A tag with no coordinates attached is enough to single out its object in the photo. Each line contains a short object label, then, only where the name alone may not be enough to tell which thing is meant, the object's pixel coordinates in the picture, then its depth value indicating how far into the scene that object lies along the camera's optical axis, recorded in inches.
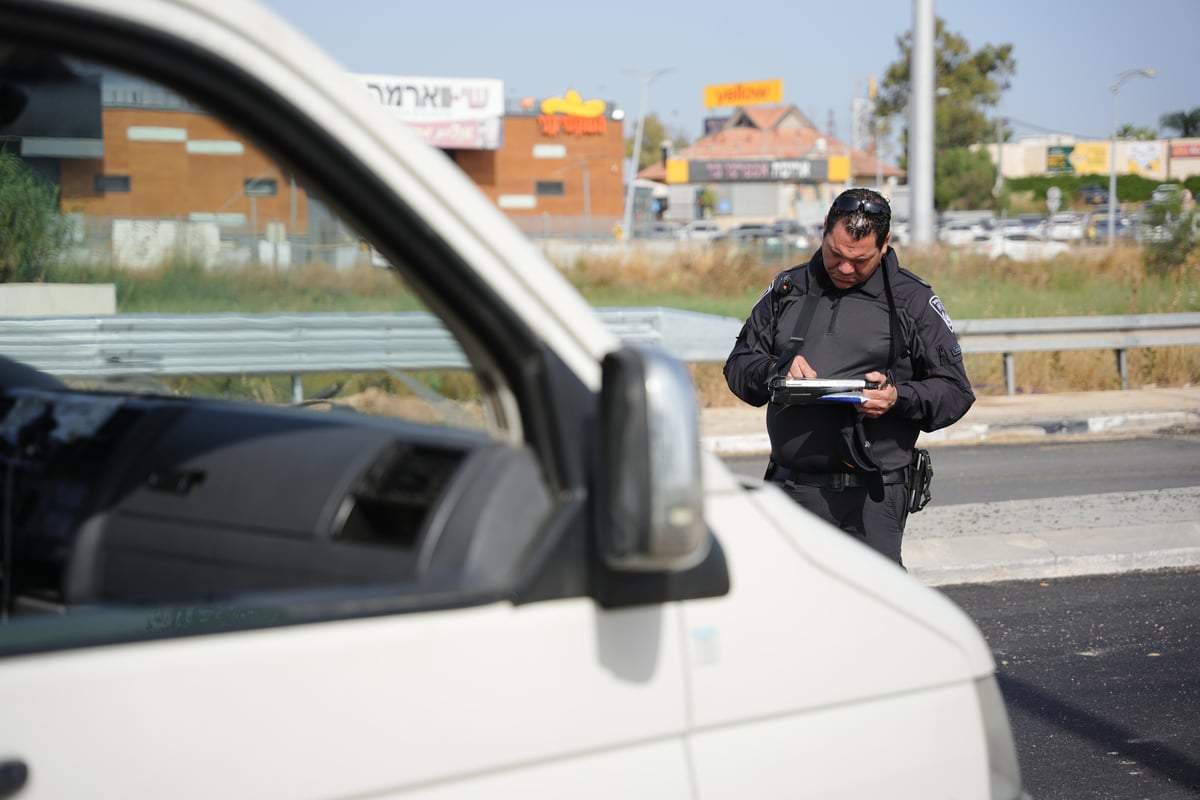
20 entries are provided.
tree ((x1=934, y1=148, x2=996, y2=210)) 3639.3
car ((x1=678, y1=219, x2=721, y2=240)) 2529.5
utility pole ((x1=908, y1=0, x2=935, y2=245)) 735.7
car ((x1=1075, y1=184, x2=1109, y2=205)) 3447.3
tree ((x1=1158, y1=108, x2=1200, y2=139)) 5108.3
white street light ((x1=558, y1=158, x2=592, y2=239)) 2338.3
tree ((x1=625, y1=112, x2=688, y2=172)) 5442.9
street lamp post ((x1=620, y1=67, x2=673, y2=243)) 1969.7
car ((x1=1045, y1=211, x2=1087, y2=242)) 2127.2
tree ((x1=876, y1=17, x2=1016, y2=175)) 3472.0
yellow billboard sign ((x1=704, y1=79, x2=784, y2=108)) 3800.0
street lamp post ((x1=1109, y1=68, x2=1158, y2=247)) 2149.1
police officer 161.3
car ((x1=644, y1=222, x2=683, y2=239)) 2300.4
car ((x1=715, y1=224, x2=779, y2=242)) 2459.4
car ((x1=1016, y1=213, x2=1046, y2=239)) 2300.0
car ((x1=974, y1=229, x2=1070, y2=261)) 1019.9
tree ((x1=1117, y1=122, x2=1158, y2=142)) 4945.9
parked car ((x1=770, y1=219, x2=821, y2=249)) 2116.6
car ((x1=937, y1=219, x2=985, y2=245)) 2299.6
